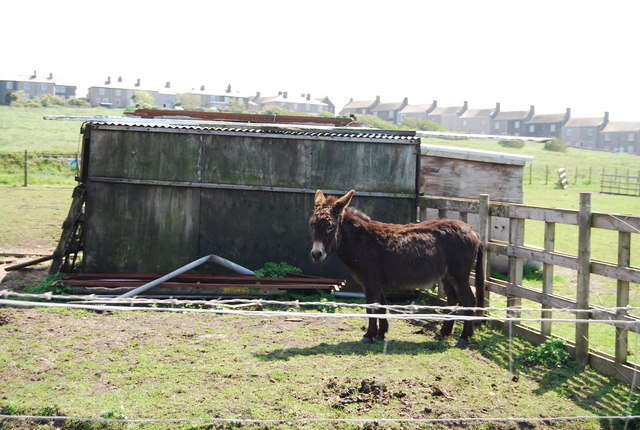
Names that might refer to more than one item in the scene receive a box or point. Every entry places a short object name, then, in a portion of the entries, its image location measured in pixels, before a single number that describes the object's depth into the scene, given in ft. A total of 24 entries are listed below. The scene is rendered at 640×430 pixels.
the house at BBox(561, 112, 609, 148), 410.93
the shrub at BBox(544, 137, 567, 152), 275.80
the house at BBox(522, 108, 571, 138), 414.00
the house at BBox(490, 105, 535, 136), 430.61
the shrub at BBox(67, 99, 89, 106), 347.97
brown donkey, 26.43
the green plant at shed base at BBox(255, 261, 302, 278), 35.14
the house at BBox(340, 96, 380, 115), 478.18
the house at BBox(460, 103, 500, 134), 445.78
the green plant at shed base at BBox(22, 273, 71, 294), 32.94
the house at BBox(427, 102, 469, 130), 456.45
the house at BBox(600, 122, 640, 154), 393.70
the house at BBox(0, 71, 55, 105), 408.87
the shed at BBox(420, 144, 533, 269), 42.11
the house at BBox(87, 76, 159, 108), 423.64
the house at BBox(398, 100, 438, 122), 461.78
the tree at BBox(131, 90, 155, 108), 391.24
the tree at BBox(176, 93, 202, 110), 395.14
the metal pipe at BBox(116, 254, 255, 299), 32.60
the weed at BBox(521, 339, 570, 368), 22.67
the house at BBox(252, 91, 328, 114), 455.22
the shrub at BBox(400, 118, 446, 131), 305.10
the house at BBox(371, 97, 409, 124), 467.11
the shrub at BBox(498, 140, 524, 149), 258.84
